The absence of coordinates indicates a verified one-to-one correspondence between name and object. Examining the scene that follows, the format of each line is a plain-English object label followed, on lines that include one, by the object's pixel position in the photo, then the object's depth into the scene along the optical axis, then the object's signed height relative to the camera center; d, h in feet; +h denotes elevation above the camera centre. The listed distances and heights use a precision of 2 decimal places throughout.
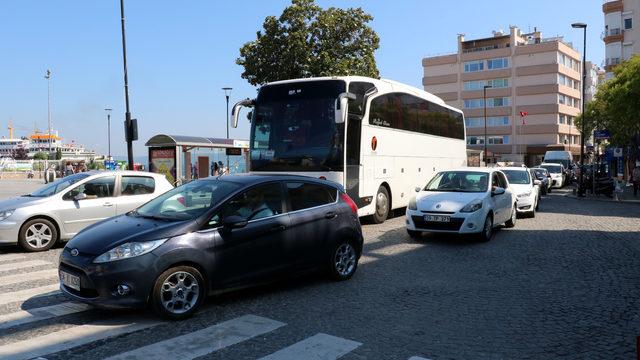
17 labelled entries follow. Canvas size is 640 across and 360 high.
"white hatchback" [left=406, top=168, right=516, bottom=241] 35.47 -3.17
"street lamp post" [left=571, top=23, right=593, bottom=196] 104.62 +25.07
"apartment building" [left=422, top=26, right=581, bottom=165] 249.75 +32.40
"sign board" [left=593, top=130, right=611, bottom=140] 91.25 +3.57
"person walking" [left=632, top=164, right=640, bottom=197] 93.56 -4.08
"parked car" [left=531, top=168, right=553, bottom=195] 97.28 -3.86
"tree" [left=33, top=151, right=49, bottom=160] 447.18 +8.20
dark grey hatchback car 17.95 -3.02
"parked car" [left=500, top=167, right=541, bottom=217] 52.75 -3.14
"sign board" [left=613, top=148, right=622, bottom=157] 104.01 +0.55
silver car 32.71 -2.60
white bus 40.37 +2.07
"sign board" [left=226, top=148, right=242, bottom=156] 84.69 +1.64
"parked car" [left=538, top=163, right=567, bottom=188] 120.57 -3.73
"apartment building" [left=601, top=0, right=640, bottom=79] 182.09 +44.14
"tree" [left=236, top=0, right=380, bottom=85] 89.25 +19.37
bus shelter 73.56 +1.19
